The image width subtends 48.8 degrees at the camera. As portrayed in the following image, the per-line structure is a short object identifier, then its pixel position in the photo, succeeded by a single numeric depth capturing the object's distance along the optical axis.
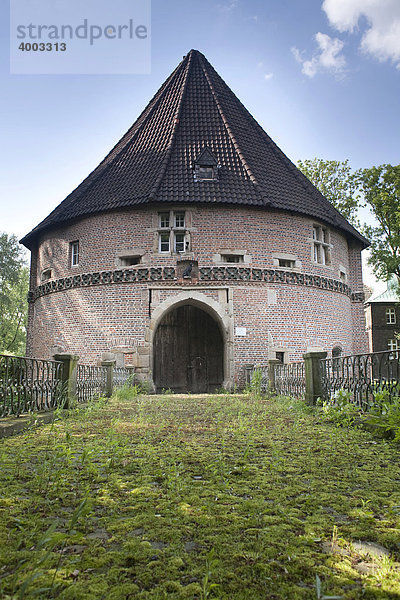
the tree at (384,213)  27.58
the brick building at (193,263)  15.60
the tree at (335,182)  28.95
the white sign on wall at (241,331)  15.45
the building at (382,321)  44.25
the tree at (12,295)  36.28
